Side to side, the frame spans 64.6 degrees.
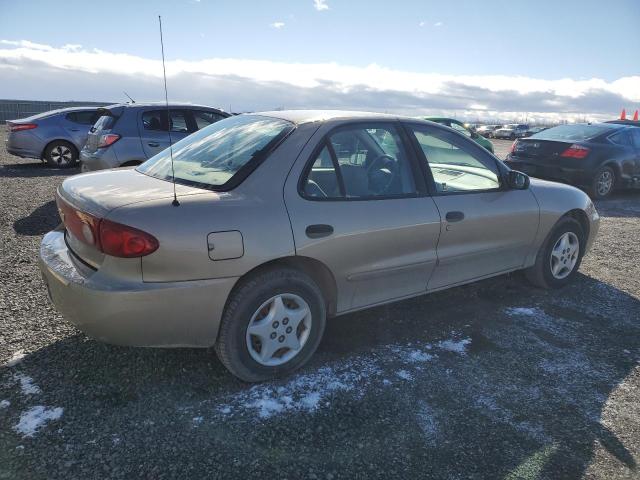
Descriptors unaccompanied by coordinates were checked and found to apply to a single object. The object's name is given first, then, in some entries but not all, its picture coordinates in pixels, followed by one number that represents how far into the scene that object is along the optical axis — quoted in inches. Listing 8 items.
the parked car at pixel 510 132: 1717.5
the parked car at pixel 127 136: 277.4
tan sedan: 102.0
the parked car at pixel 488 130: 1793.3
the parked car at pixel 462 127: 526.9
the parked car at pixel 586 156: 369.7
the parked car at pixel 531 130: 1780.4
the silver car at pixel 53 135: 432.8
